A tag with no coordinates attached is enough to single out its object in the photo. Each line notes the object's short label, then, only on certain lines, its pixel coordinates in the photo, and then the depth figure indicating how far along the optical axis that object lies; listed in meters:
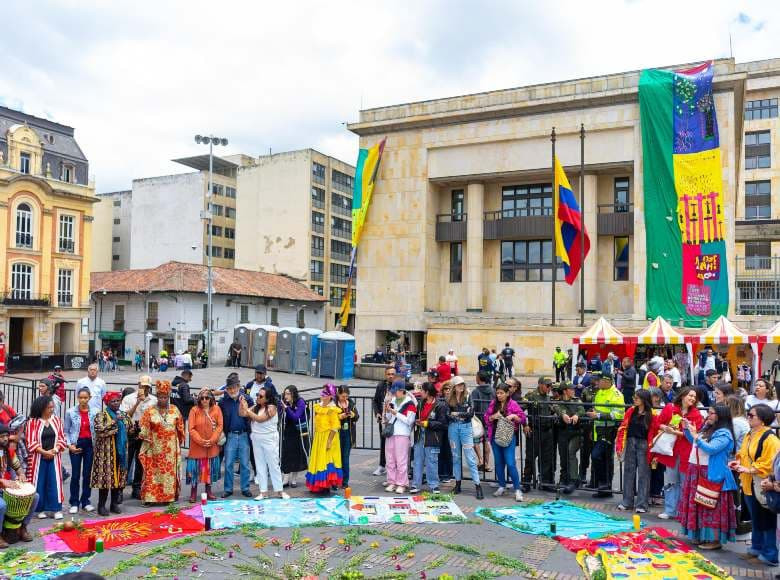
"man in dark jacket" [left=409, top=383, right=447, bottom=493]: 10.73
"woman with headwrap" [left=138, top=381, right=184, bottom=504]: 10.01
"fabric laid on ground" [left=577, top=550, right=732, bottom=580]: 7.11
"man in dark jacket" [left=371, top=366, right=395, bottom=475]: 12.16
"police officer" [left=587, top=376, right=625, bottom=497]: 10.55
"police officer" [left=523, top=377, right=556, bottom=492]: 10.79
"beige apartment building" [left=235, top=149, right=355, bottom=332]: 65.88
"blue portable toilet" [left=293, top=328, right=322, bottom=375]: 33.97
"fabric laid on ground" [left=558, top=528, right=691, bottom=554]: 7.94
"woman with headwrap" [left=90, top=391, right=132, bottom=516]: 9.57
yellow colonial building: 41.38
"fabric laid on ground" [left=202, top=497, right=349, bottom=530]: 9.12
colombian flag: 30.42
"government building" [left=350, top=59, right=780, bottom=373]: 35.22
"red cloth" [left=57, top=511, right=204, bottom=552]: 8.27
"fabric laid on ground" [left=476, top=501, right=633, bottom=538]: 8.70
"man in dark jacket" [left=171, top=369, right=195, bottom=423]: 12.02
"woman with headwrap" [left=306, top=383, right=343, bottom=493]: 10.63
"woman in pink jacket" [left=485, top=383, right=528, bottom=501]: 10.37
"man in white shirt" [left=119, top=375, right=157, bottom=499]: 10.31
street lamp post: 38.06
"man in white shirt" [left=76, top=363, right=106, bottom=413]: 11.07
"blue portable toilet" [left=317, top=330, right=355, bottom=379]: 32.41
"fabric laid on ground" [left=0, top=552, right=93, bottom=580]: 7.03
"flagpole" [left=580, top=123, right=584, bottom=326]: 30.70
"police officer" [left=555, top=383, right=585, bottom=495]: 10.63
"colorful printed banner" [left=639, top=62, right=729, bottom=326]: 32.56
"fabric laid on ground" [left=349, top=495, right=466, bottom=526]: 9.23
